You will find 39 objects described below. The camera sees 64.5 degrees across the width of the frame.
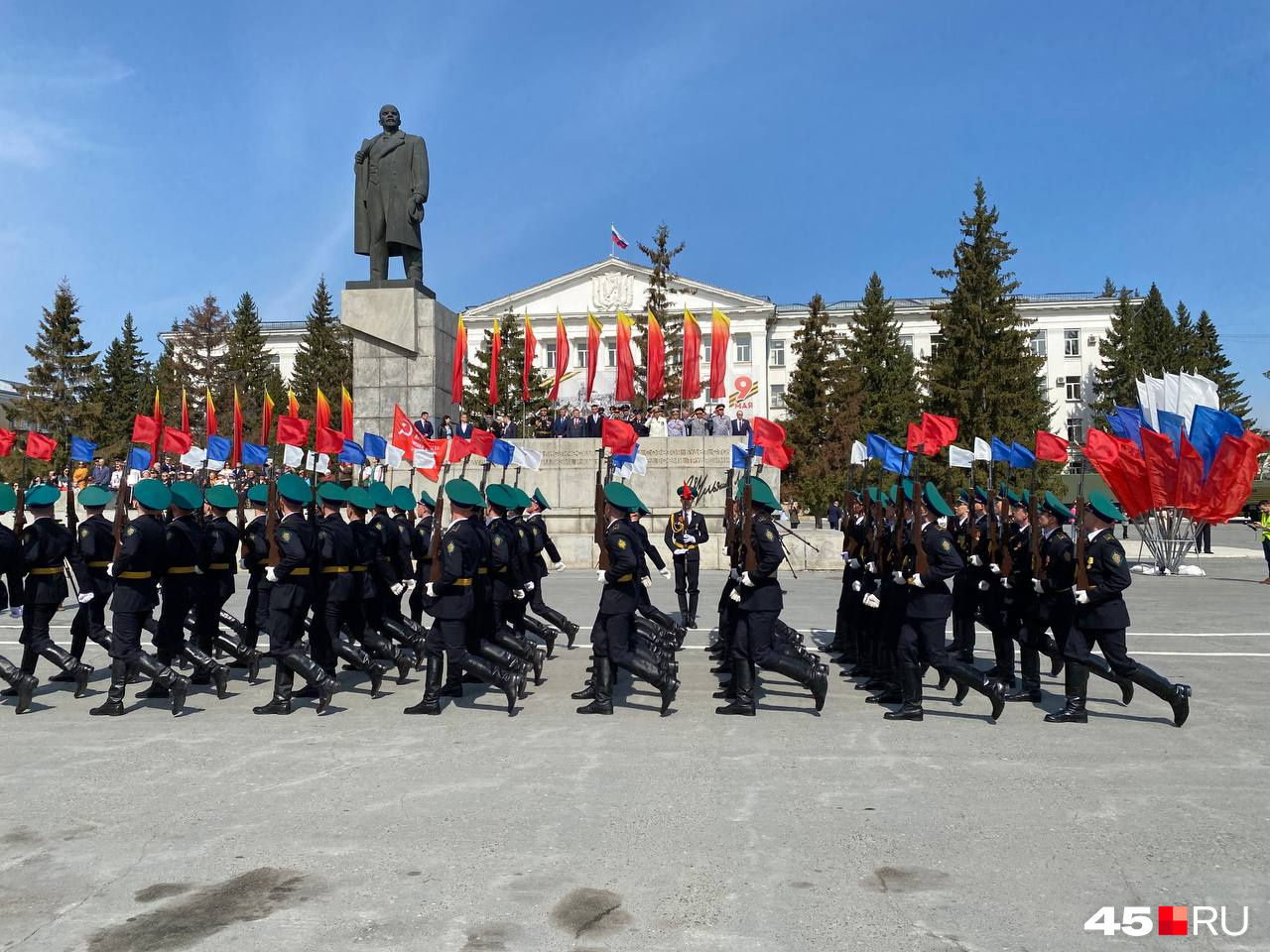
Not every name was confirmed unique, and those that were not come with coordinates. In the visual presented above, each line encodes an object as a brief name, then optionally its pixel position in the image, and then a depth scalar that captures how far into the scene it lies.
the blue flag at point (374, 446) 16.66
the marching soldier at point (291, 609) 8.31
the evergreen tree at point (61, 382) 53.81
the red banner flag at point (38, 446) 12.27
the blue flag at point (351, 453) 15.06
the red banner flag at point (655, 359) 26.95
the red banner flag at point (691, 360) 28.28
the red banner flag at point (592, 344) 28.36
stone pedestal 22.83
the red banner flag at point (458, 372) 24.06
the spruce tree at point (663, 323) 51.59
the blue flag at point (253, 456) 15.43
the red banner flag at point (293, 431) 13.39
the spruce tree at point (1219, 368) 72.81
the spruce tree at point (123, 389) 65.11
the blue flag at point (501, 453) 12.87
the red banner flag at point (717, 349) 29.08
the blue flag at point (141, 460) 13.70
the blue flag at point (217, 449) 14.38
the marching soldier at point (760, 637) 8.30
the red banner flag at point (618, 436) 13.11
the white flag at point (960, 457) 12.07
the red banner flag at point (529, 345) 28.84
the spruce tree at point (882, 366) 62.31
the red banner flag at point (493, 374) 27.58
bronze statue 22.53
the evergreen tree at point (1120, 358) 69.75
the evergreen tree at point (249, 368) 61.59
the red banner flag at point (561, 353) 27.88
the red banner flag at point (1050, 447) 11.57
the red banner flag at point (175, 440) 15.02
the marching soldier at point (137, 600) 8.16
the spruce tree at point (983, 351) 48.06
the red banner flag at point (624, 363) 26.48
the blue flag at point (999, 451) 12.65
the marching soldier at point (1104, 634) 7.76
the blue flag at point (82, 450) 11.20
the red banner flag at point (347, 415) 21.22
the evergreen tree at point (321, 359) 67.62
